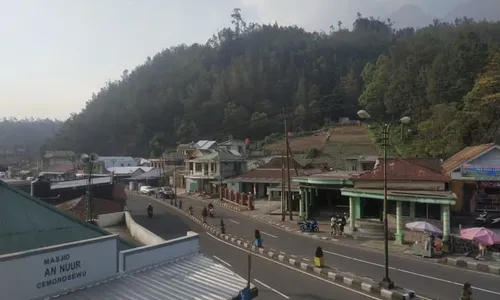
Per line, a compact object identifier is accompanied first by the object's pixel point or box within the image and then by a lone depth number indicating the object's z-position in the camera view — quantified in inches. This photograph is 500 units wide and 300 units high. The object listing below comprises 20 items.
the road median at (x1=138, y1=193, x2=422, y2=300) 602.5
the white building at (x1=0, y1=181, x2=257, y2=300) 331.6
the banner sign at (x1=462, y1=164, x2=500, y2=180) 1066.1
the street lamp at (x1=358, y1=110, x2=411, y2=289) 607.9
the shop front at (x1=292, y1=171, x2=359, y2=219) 1227.9
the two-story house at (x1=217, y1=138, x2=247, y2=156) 3092.5
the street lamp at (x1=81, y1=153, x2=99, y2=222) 934.3
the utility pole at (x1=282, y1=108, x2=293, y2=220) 1315.7
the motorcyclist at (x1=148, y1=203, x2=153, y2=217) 1455.5
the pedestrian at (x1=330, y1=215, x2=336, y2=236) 1066.7
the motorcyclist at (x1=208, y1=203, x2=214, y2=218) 1445.7
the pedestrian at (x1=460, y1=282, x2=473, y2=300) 510.3
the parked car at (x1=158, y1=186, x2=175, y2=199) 2147.4
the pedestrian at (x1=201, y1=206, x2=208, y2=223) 1324.8
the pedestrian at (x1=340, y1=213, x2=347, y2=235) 1080.2
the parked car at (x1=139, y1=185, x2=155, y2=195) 2491.9
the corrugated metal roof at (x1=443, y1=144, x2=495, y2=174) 1080.2
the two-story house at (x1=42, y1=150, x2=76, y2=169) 3727.4
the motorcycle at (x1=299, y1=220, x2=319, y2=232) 1120.8
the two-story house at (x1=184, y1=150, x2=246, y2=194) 2283.5
